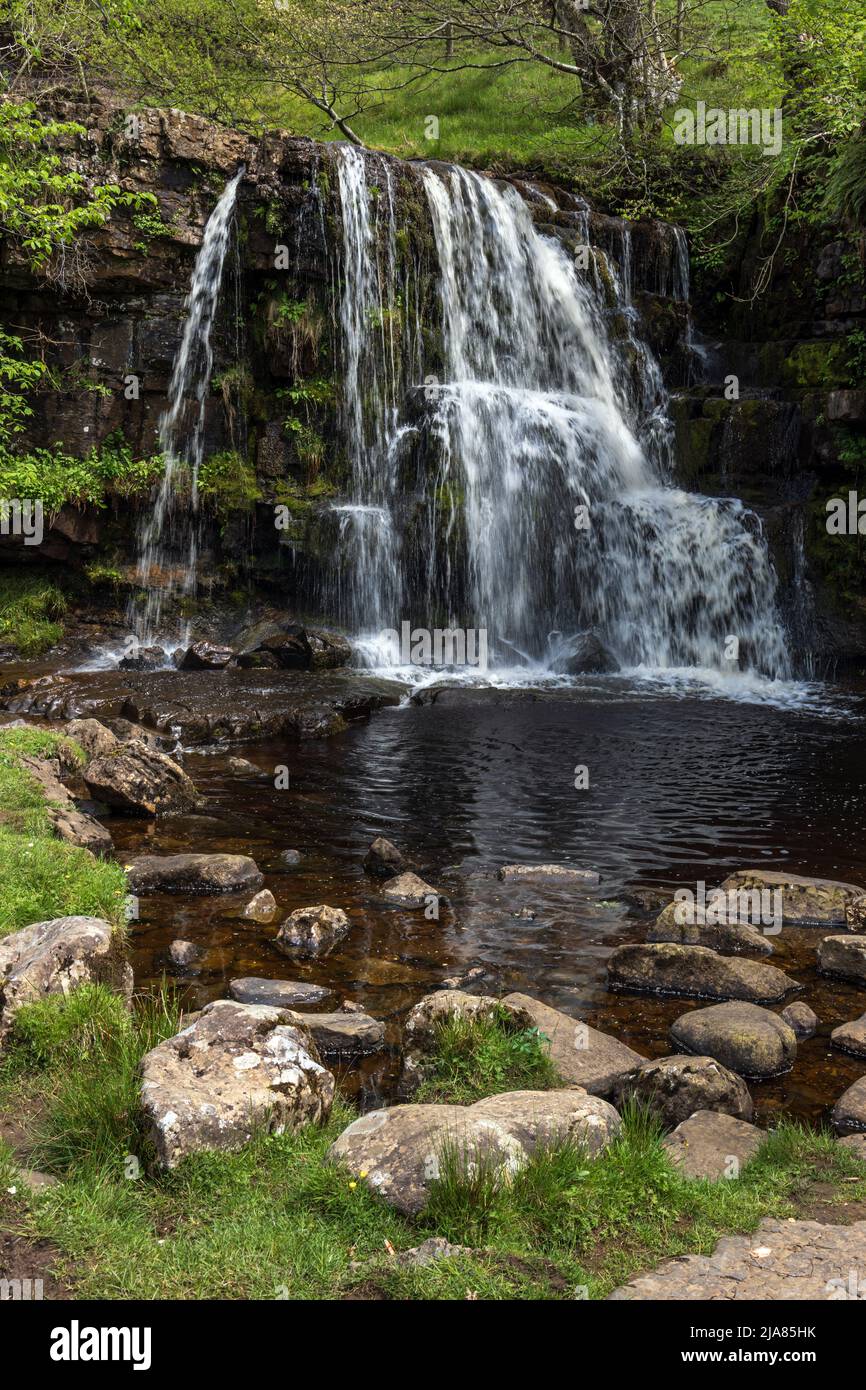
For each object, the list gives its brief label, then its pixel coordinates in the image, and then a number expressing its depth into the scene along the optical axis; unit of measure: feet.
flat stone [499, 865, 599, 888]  29.50
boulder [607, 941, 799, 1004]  22.52
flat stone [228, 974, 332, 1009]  21.62
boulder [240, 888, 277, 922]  26.22
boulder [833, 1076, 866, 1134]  17.33
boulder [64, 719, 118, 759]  36.86
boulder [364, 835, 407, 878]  29.68
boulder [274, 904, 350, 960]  24.53
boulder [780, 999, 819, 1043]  20.80
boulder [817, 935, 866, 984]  23.22
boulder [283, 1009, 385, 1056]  19.45
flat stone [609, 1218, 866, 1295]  11.34
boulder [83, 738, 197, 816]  33.88
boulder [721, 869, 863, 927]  26.68
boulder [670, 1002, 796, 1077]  19.20
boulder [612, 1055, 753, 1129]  17.31
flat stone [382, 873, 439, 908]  27.53
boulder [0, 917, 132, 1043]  16.69
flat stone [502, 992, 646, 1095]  18.35
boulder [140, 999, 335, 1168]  13.64
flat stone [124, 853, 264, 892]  28.09
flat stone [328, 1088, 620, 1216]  12.92
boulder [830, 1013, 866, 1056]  19.88
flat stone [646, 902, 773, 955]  24.81
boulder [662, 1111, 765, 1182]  15.08
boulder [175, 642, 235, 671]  55.93
